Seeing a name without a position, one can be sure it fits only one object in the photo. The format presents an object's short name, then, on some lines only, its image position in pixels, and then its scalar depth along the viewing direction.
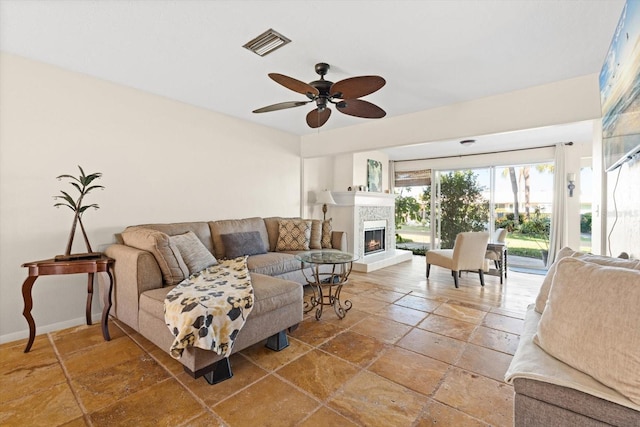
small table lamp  5.11
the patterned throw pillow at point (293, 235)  4.18
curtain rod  5.32
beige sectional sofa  1.91
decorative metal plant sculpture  2.37
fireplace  5.68
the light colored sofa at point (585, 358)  0.99
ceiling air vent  2.09
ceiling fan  2.04
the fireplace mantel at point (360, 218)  5.25
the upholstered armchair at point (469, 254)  3.98
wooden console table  2.17
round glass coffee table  2.89
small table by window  4.29
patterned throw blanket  1.67
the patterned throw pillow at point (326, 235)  4.47
